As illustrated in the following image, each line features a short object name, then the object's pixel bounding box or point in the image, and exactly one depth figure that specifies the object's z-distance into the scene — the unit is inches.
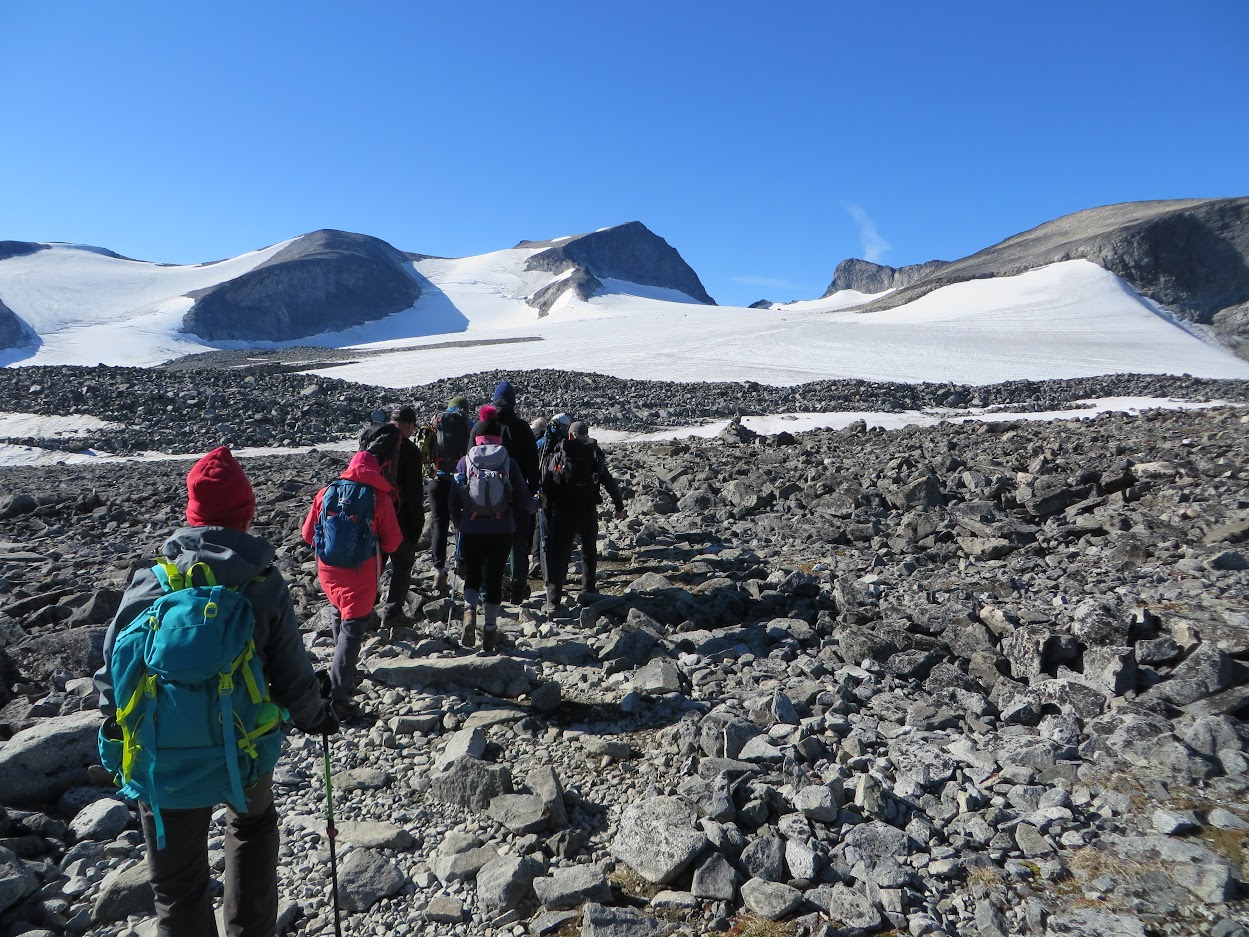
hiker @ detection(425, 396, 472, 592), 310.2
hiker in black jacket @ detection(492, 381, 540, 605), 299.3
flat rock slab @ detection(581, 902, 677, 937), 131.1
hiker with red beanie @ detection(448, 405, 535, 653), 247.0
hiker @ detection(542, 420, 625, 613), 299.4
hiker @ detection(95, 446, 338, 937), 104.5
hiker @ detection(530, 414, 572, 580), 318.0
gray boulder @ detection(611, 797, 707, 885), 145.5
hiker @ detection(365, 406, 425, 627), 255.1
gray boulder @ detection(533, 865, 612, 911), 140.0
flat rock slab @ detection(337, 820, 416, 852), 160.2
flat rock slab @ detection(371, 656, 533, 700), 232.2
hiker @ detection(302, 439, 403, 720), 203.8
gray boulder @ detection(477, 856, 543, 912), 141.6
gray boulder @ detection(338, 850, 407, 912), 144.4
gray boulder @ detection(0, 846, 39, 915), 135.0
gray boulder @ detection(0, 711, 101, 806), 170.6
